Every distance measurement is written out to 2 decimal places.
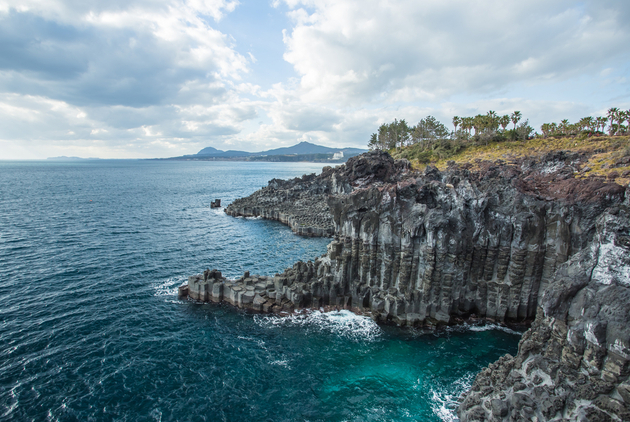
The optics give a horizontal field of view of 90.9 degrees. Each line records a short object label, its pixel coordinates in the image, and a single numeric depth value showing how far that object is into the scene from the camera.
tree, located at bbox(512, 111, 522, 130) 115.94
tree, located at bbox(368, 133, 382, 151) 176.75
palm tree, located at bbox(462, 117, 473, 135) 126.29
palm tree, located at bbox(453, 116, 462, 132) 133.36
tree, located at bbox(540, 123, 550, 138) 111.00
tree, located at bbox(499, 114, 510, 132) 117.19
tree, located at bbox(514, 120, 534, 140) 108.34
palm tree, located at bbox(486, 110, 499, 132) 117.18
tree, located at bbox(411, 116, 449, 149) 142.12
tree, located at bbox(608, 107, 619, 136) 91.12
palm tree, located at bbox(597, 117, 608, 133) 95.82
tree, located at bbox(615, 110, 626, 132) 89.25
